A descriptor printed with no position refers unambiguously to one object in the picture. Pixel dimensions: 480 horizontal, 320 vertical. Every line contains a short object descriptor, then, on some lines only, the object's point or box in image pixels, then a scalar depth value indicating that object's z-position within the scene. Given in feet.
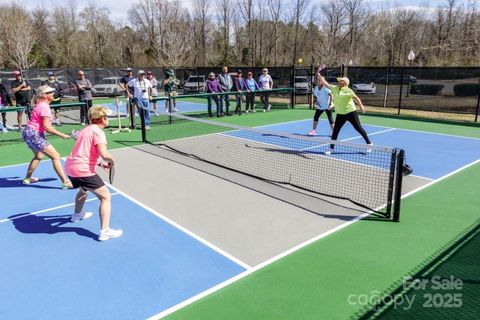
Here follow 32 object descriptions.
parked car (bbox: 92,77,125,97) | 87.61
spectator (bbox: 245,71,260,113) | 61.21
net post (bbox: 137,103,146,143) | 39.53
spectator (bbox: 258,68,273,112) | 63.16
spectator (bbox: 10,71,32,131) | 45.55
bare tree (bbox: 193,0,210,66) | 140.15
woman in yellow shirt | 30.78
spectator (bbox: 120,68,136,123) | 46.20
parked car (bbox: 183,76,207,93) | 94.88
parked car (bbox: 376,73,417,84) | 64.23
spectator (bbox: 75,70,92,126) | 48.44
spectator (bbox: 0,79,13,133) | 46.29
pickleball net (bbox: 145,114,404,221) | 23.02
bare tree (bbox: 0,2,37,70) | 107.04
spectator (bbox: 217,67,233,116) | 59.16
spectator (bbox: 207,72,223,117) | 57.57
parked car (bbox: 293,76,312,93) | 77.92
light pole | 62.06
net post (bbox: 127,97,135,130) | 46.16
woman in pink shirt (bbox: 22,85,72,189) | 23.04
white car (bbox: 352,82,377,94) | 69.35
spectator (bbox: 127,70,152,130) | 46.05
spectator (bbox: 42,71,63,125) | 47.50
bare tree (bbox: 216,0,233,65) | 140.79
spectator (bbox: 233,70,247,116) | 59.75
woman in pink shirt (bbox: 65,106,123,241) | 16.90
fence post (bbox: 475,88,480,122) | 51.85
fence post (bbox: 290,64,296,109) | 66.85
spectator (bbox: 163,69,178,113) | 61.26
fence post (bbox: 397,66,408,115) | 60.75
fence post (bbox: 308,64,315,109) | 66.33
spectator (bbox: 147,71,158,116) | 62.74
